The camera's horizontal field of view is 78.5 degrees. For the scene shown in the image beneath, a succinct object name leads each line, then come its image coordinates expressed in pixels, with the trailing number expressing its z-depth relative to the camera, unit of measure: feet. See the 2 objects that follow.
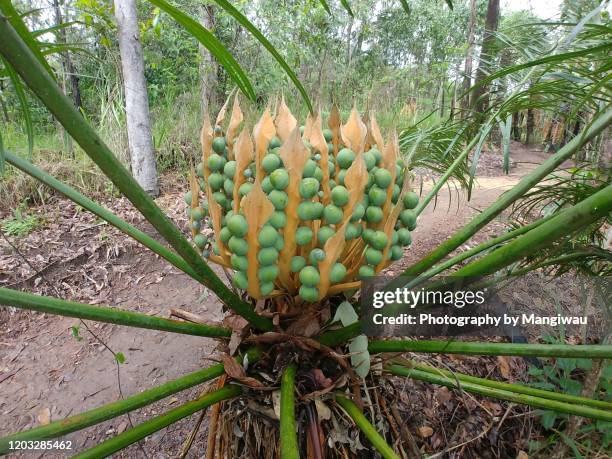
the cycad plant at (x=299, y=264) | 1.71
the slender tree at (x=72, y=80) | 11.19
